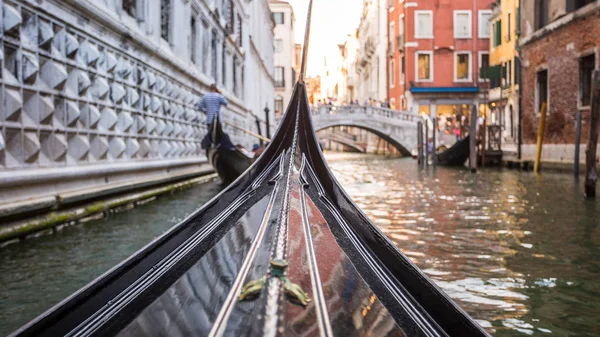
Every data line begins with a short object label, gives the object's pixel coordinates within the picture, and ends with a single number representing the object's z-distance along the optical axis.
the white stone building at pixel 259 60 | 13.94
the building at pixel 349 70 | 34.44
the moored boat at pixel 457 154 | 11.09
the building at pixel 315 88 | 60.91
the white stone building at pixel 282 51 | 26.02
